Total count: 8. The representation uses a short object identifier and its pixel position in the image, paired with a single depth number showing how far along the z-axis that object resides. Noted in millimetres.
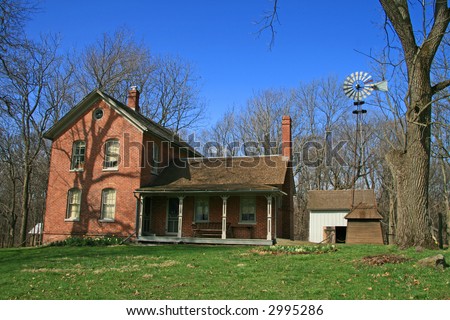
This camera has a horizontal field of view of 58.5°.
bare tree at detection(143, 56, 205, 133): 40656
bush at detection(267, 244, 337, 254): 14156
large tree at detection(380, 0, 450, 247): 12000
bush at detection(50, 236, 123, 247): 20297
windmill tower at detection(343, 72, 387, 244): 20422
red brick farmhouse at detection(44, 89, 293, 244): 21594
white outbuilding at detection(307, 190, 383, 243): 27416
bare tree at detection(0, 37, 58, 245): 28453
